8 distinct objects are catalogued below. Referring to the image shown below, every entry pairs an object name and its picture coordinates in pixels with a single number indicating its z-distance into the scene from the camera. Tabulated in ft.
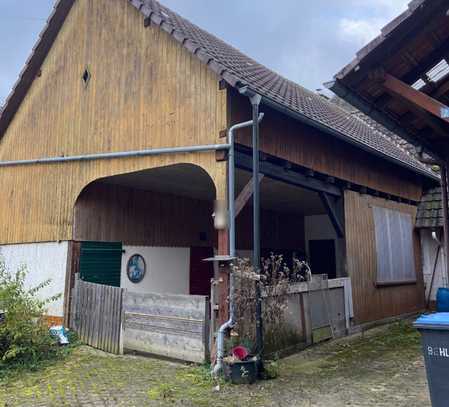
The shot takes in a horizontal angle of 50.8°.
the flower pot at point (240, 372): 20.44
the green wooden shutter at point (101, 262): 31.22
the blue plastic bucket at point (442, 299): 33.01
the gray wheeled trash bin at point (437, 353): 13.00
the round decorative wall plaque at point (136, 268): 33.40
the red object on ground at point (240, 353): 20.86
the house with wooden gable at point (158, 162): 25.73
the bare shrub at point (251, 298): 21.91
